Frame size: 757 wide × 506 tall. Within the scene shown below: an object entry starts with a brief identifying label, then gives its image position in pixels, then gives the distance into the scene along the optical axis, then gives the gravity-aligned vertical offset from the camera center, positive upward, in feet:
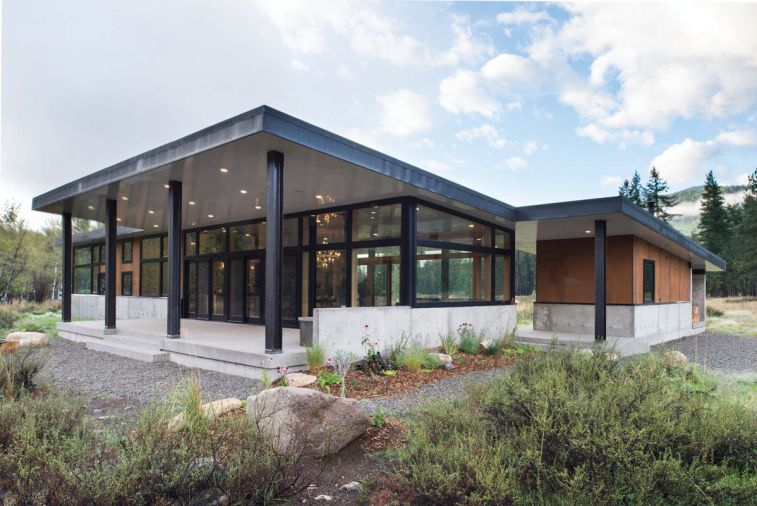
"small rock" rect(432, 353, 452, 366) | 25.44 -5.70
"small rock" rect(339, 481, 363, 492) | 9.60 -5.09
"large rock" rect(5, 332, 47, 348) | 32.12 -5.85
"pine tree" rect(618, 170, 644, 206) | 160.35 +30.15
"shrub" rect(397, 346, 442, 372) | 23.66 -5.45
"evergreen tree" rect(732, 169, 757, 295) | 115.75 +7.03
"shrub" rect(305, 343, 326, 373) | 21.75 -4.82
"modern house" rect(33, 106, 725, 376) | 22.72 +1.17
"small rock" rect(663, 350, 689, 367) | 20.40 -4.84
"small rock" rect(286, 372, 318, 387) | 18.74 -5.23
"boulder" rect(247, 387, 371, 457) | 11.09 -4.24
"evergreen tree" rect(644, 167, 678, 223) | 155.43 +26.96
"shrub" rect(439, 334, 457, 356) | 29.07 -5.58
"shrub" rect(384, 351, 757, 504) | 7.89 -3.93
